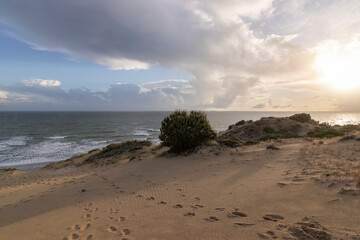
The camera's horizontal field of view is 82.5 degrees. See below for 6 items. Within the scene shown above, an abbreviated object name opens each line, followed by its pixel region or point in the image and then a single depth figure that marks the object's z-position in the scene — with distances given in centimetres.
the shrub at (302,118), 3173
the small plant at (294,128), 2536
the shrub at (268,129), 2492
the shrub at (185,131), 1334
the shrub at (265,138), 1966
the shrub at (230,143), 1443
